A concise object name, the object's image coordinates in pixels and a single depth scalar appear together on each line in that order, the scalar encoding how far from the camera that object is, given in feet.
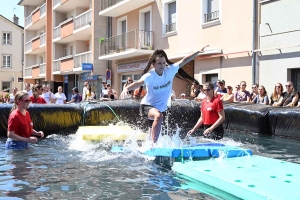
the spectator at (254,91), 48.91
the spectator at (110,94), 62.50
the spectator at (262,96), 45.87
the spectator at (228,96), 49.19
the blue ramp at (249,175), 15.41
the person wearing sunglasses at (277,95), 43.29
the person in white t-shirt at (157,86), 24.40
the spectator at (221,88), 50.94
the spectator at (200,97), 51.56
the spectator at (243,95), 49.36
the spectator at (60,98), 57.42
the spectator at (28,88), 56.44
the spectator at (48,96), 53.16
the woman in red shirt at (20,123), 26.30
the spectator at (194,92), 54.49
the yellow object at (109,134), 31.35
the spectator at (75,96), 65.99
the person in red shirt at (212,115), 27.63
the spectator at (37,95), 43.50
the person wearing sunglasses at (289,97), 41.75
